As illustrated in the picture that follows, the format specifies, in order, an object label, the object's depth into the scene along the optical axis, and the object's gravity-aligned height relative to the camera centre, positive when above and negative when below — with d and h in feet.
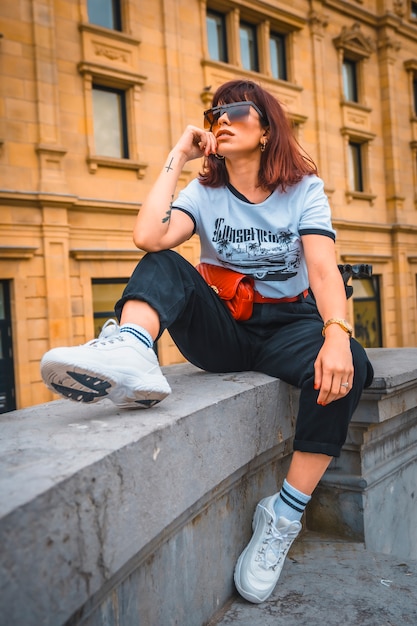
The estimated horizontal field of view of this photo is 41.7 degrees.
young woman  5.54 +0.10
